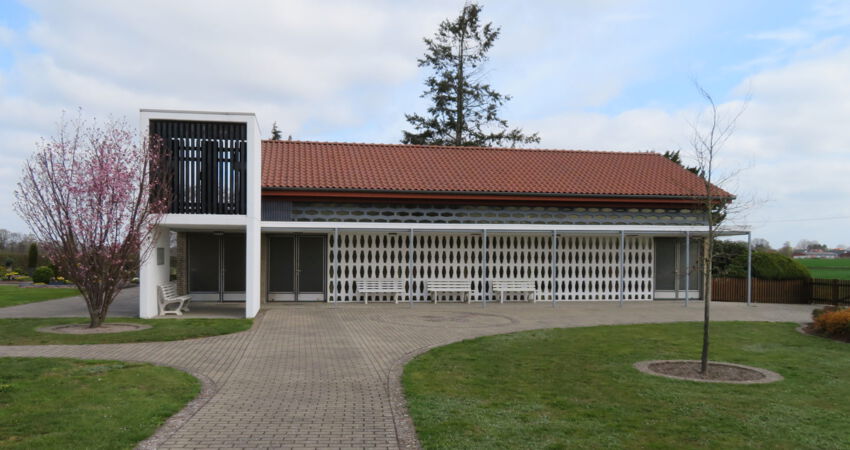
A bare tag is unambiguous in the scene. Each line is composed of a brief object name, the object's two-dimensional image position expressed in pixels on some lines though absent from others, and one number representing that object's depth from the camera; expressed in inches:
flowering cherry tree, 496.7
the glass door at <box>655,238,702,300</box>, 849.5
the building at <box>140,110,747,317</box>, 748.6
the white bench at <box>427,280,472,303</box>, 768.9
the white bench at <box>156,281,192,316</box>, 601.3
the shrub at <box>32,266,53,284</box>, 1152.8
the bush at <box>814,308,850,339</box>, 494.3
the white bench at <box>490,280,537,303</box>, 786.9
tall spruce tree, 1470.2
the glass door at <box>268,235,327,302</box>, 758.5
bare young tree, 343.6
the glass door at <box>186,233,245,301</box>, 757.3
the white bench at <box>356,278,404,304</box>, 756.0
